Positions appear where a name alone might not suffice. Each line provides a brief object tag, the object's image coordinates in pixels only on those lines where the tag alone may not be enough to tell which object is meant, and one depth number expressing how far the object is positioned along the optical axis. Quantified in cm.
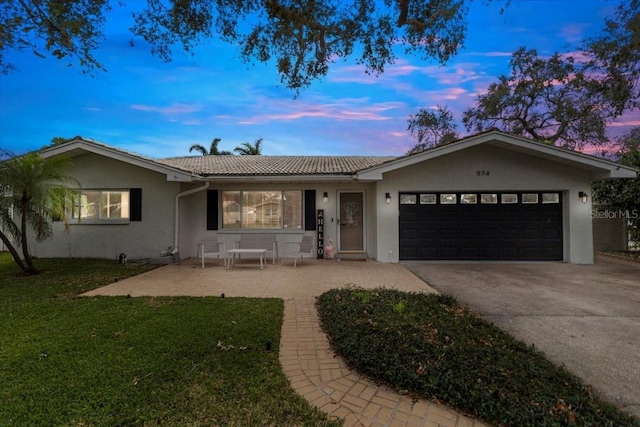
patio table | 917
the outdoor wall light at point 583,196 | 1014
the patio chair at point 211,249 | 942
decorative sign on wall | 1100
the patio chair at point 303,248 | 972
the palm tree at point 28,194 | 780
